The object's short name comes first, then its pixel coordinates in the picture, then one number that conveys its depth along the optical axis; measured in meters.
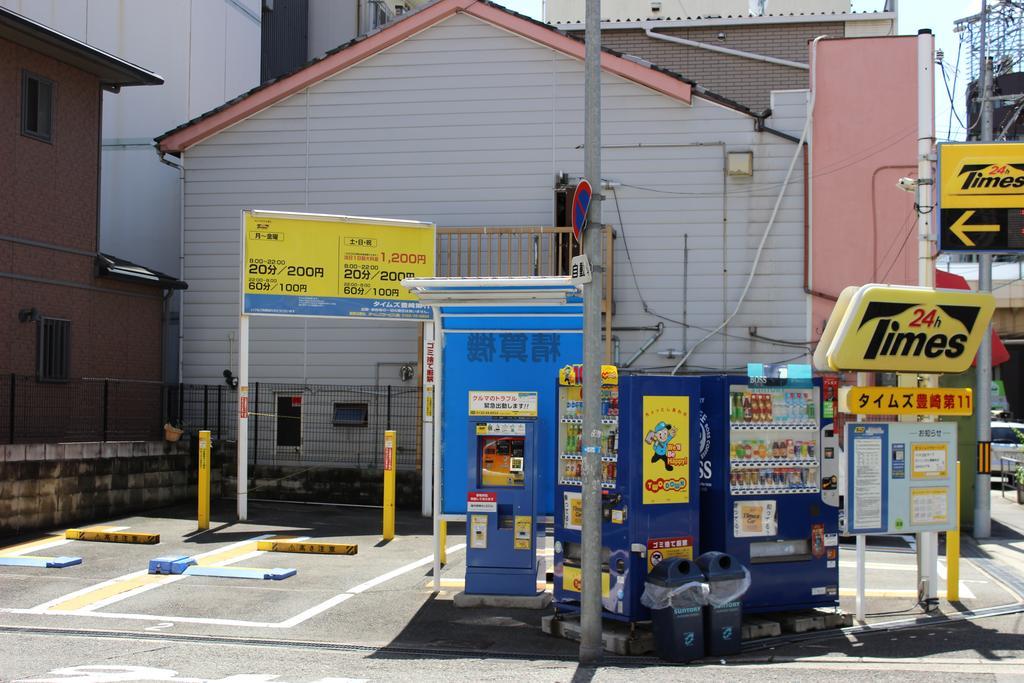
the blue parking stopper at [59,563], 12.54
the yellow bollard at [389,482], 14.92
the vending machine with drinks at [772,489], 9.78
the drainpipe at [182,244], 21.08
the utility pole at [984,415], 15.33
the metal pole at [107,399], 17.42
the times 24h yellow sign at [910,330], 10.13
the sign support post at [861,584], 10.20
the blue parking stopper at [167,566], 12.24
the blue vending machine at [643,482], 9.25
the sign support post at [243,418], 16.47
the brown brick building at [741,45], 25.30
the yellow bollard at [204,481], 15.62
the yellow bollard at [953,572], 10.82
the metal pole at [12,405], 15.55
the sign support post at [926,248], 10.62
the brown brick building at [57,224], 16.70
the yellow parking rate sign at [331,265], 16.47
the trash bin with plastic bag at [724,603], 8.86
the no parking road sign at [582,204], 8.96
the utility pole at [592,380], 8.81
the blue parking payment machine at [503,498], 10.88
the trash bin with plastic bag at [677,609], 8.69
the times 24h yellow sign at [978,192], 11.71
